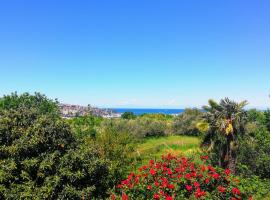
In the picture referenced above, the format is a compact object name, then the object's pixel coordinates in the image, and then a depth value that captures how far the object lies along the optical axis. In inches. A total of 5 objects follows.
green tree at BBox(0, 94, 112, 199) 357.6
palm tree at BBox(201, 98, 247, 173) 691.4
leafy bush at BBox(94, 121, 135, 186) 506.2
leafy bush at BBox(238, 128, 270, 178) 782.7
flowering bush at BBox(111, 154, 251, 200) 305.8
